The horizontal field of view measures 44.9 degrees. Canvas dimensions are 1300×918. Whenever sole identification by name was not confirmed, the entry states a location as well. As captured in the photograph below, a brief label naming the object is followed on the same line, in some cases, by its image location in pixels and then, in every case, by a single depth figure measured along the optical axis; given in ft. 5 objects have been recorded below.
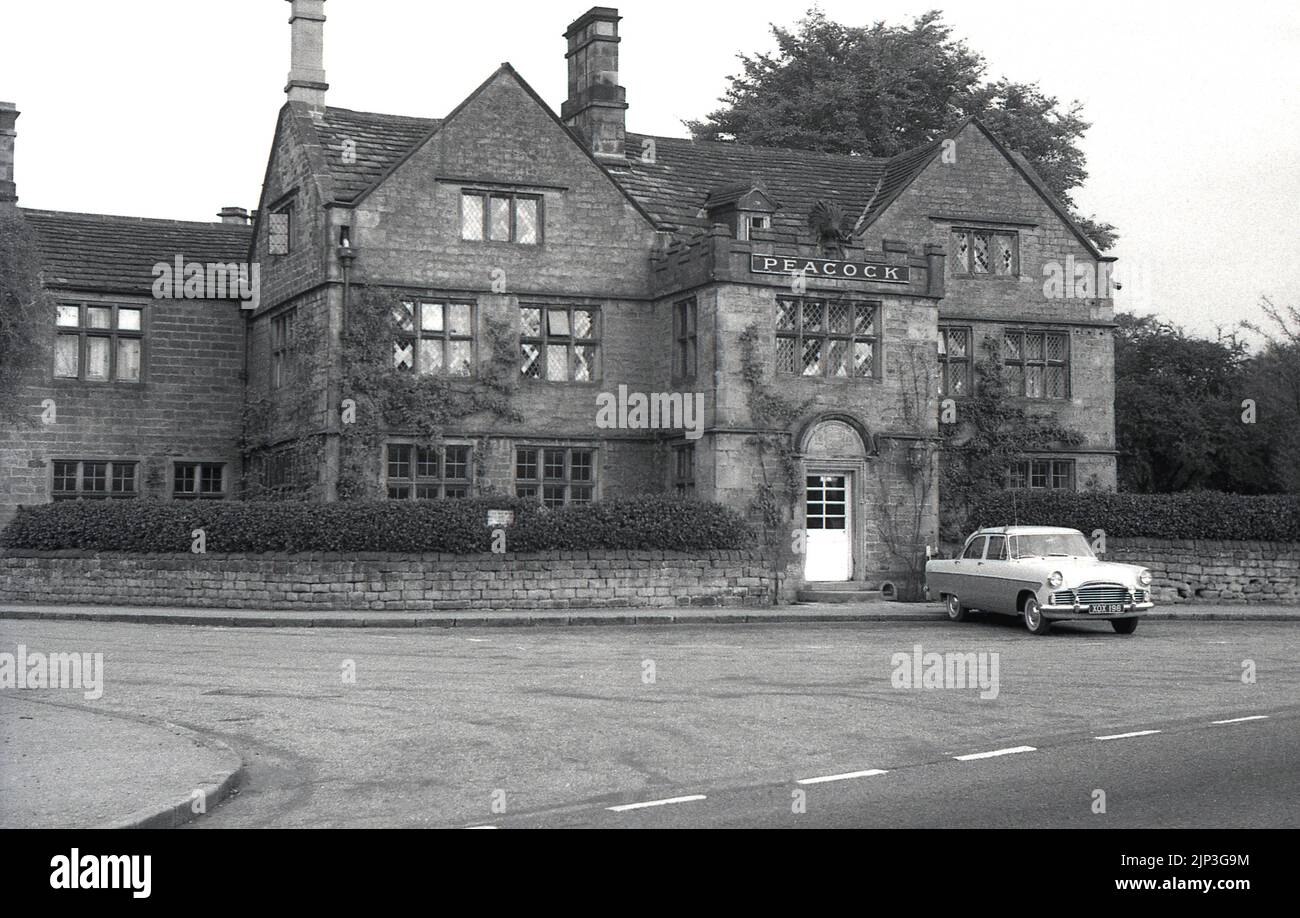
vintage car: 78.48
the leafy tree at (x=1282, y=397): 124.47
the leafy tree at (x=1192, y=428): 144.56
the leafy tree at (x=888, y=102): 163.43
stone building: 101.91
